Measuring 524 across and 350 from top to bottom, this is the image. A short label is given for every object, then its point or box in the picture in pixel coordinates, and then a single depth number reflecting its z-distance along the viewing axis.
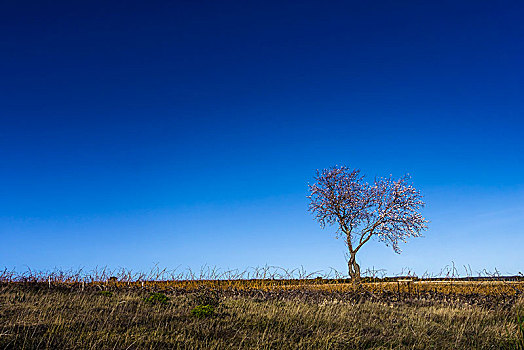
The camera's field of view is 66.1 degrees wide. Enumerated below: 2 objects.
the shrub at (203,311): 8.44
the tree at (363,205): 32.12
